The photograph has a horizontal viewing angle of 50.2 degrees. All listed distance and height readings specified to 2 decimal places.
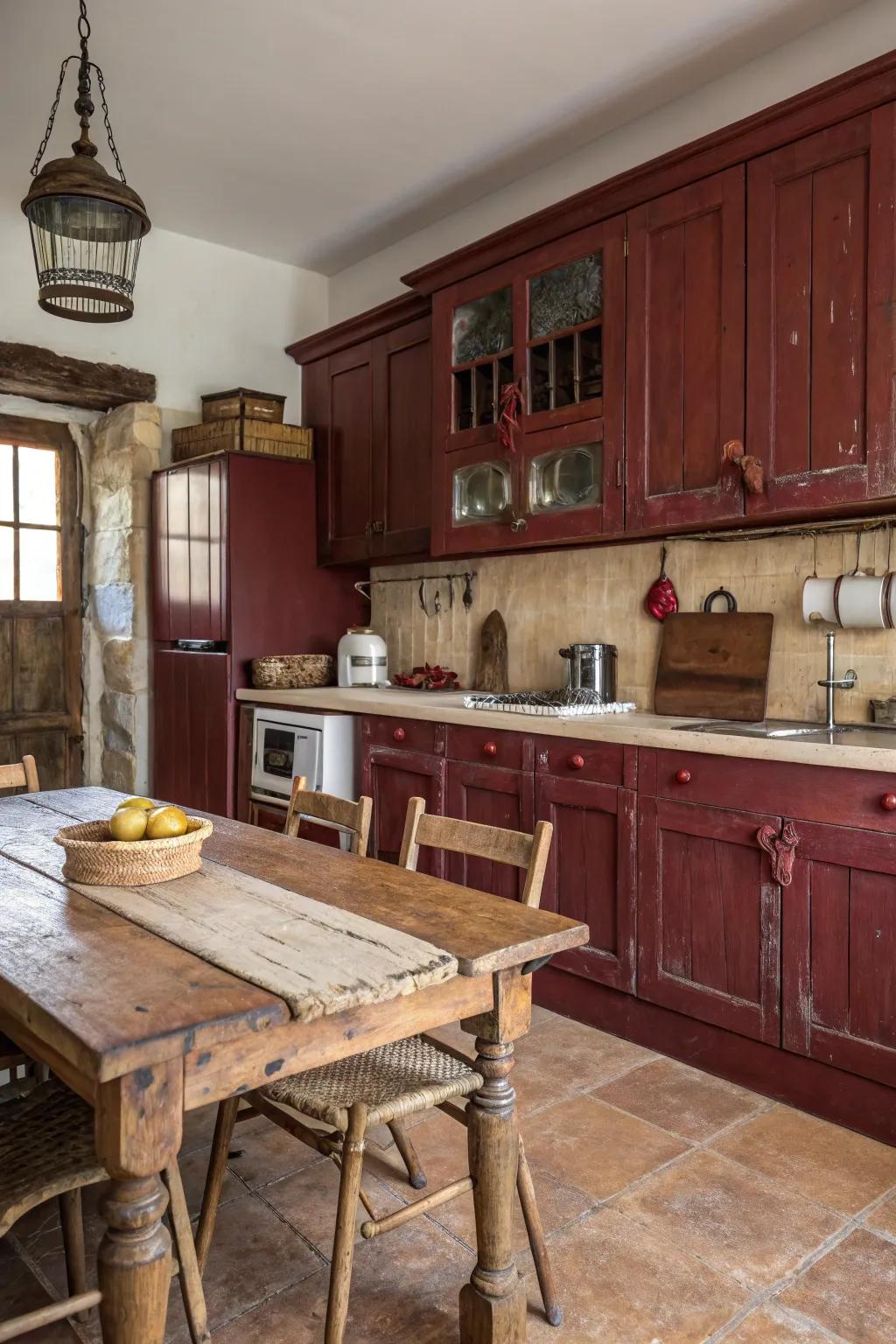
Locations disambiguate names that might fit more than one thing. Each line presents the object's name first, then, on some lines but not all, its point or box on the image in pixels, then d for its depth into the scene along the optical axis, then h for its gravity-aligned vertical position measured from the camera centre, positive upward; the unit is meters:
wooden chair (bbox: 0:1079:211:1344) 1.32 -0.75
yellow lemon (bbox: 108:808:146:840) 1.76 -0.31
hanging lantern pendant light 2.19 +1.04
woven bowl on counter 4.19 -0.08
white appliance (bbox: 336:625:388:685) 4.34 -0.02
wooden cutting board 3.07 -0.03
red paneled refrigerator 4.21 +0.26
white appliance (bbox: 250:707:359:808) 3.73 -0.40
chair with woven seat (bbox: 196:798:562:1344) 1.49 -0.74
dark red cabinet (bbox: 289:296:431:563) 4.10 +1.02
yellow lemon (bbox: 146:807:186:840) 1.77 -0.32
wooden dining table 1.12 -0.43
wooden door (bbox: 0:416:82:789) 4.43 +0.26
